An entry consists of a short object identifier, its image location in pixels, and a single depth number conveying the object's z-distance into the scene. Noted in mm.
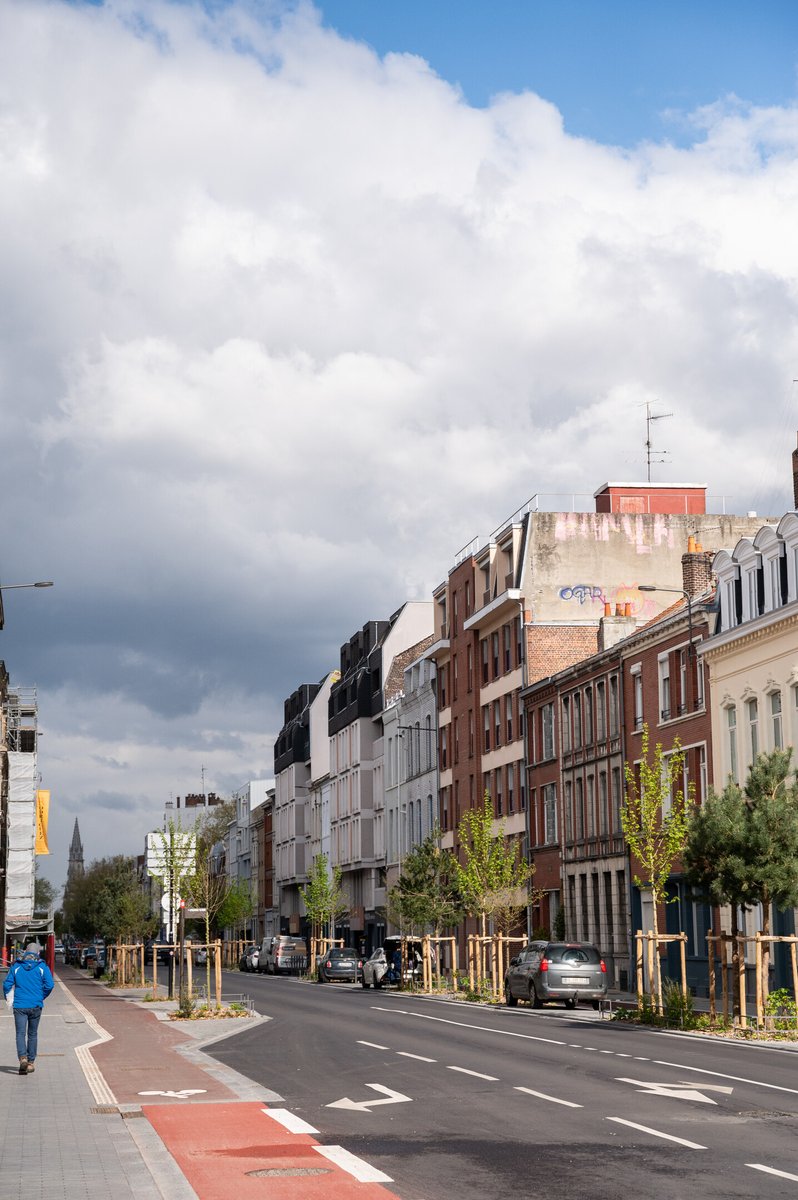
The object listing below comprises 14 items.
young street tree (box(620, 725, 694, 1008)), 37906
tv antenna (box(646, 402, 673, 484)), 72250
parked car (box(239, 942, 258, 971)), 99000
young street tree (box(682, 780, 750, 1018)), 31766
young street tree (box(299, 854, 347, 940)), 93500
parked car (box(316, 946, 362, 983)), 74812
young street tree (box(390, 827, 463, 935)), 61875
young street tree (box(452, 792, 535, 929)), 56562
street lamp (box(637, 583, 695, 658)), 49106
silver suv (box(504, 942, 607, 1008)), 42500
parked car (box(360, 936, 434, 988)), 64250
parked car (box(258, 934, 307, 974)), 89000
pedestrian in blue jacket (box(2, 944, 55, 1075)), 22750
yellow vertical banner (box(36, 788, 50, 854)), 102625
